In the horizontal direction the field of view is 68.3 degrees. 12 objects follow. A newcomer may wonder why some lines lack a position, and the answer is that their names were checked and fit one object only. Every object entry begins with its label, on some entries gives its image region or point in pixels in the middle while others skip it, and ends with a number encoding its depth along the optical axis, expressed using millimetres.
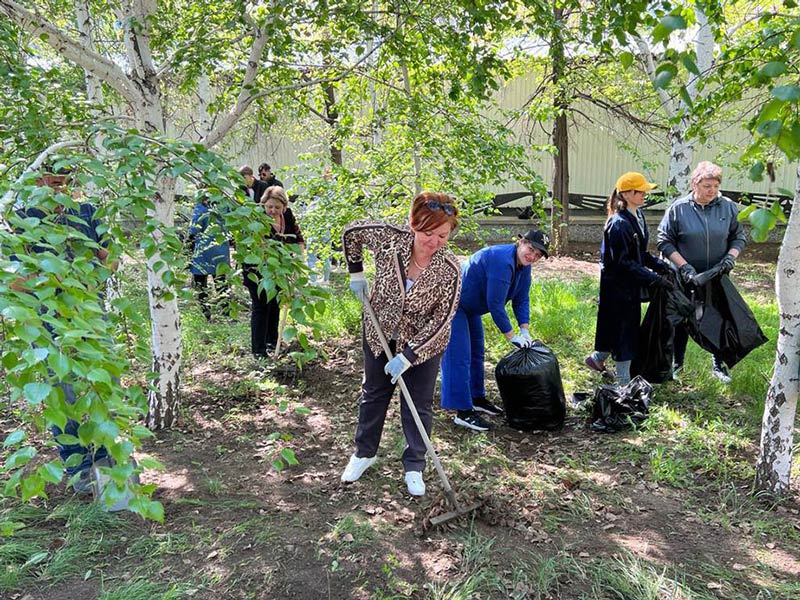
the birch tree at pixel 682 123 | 6344
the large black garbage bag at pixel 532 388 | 3695
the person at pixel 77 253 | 1465
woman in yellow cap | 3979
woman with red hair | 2822
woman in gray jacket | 4090
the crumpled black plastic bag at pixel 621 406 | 3789
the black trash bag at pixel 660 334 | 4109
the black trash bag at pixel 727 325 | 4051
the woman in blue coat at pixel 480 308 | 3520
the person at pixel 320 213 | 4962
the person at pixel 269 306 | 4823
